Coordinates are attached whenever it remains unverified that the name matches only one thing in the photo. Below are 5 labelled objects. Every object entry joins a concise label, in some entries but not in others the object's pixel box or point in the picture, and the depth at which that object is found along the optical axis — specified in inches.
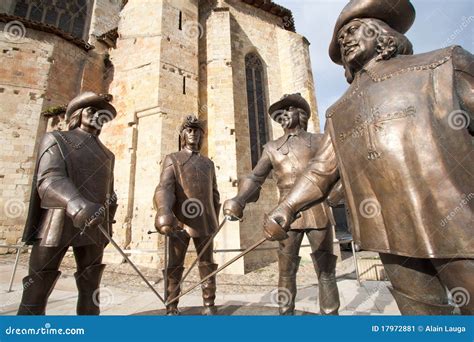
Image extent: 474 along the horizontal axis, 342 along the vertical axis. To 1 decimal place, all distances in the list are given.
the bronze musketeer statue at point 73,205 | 70.5
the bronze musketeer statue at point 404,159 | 41.1
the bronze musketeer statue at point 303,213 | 96.0
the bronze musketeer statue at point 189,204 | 105.3
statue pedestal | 103.8
